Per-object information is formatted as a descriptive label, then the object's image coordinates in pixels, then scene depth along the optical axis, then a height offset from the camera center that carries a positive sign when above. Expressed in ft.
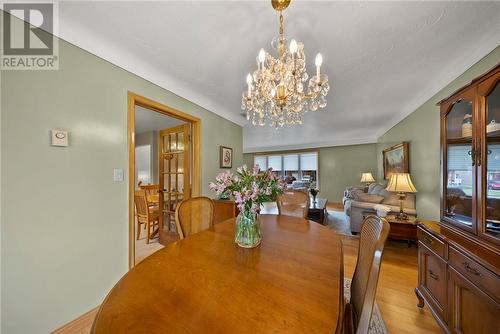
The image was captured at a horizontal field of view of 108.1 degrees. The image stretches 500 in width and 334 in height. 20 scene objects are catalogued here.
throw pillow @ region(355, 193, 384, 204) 10.77 -1.92
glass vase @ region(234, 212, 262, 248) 3.56 -1.25
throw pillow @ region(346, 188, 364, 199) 14.28 -2.38
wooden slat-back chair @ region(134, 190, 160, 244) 10.25 -2.74
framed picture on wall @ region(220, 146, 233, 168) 10.47 +0.59
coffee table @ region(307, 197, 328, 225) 12.67 -3.29
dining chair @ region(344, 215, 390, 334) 1.77 -1.32
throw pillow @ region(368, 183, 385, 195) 13.47 -1.69
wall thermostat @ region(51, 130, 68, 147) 4.38 +0.72
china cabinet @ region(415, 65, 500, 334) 3.26 -1.26
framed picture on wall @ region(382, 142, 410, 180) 10.95 +0.51
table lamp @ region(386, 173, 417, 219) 7.77 -0.77
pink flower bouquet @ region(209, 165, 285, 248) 3.51 -0.53
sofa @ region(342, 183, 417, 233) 9.87 -2.18
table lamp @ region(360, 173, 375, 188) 17.68 -1.12
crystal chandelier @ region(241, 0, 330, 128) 4.35 +2.25
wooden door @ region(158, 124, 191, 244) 9.21 -0.28
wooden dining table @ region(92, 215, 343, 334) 1.77 -1.54
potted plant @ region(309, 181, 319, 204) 14.13 -2.01
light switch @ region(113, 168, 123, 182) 5.53 -0.25
